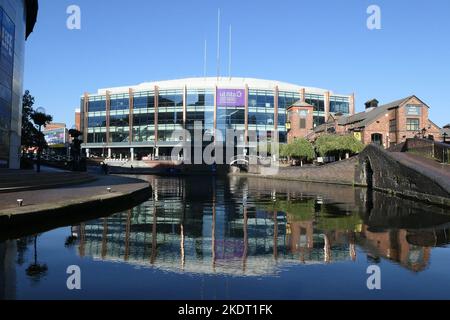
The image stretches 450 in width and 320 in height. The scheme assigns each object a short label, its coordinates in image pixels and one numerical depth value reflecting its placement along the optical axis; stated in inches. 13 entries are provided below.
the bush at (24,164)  1578.9
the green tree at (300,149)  2454.5
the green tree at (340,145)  2082.9
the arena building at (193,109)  3518.7
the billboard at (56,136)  5541.3
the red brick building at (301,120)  3243.1
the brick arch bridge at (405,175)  835.4
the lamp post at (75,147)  1877.5
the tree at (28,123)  2086.6
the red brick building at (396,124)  2266.2
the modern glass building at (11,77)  1254.3
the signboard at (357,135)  2255.7
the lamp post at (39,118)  1801.2
